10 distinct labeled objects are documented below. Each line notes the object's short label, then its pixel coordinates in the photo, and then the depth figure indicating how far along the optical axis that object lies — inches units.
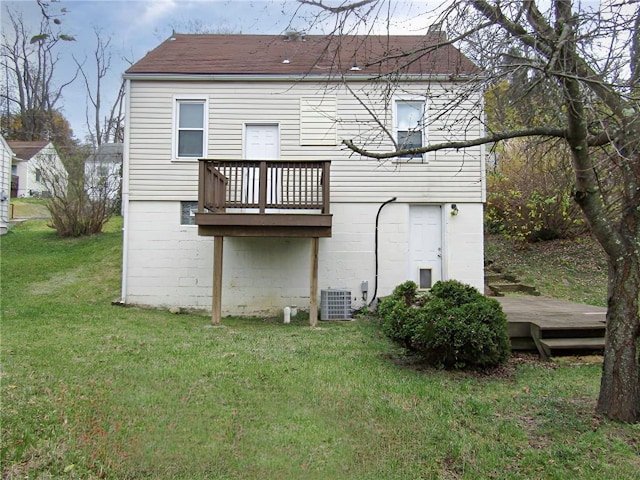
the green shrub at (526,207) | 476.1
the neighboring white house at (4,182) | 639.1
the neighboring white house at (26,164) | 1079.6
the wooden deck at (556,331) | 229.3
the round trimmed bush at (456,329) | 198.5
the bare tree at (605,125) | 141.9
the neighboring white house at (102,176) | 591.2
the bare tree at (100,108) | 1082.1
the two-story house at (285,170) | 386.3
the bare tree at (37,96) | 991.0
